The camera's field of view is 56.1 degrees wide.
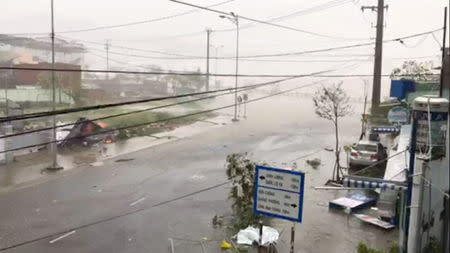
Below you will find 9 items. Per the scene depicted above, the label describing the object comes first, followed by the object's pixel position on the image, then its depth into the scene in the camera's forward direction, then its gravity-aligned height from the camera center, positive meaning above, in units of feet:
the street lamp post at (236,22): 130.61 +19.48
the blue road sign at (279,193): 21.93 -5.82
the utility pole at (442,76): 33.16 +0.90
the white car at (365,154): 75.46 -12.17
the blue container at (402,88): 68.85 -0.15
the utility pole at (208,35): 199.78 +22.61
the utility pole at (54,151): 72.15 -13.27
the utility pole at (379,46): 101.54 +9.72
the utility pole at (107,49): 305.41 +22.02
